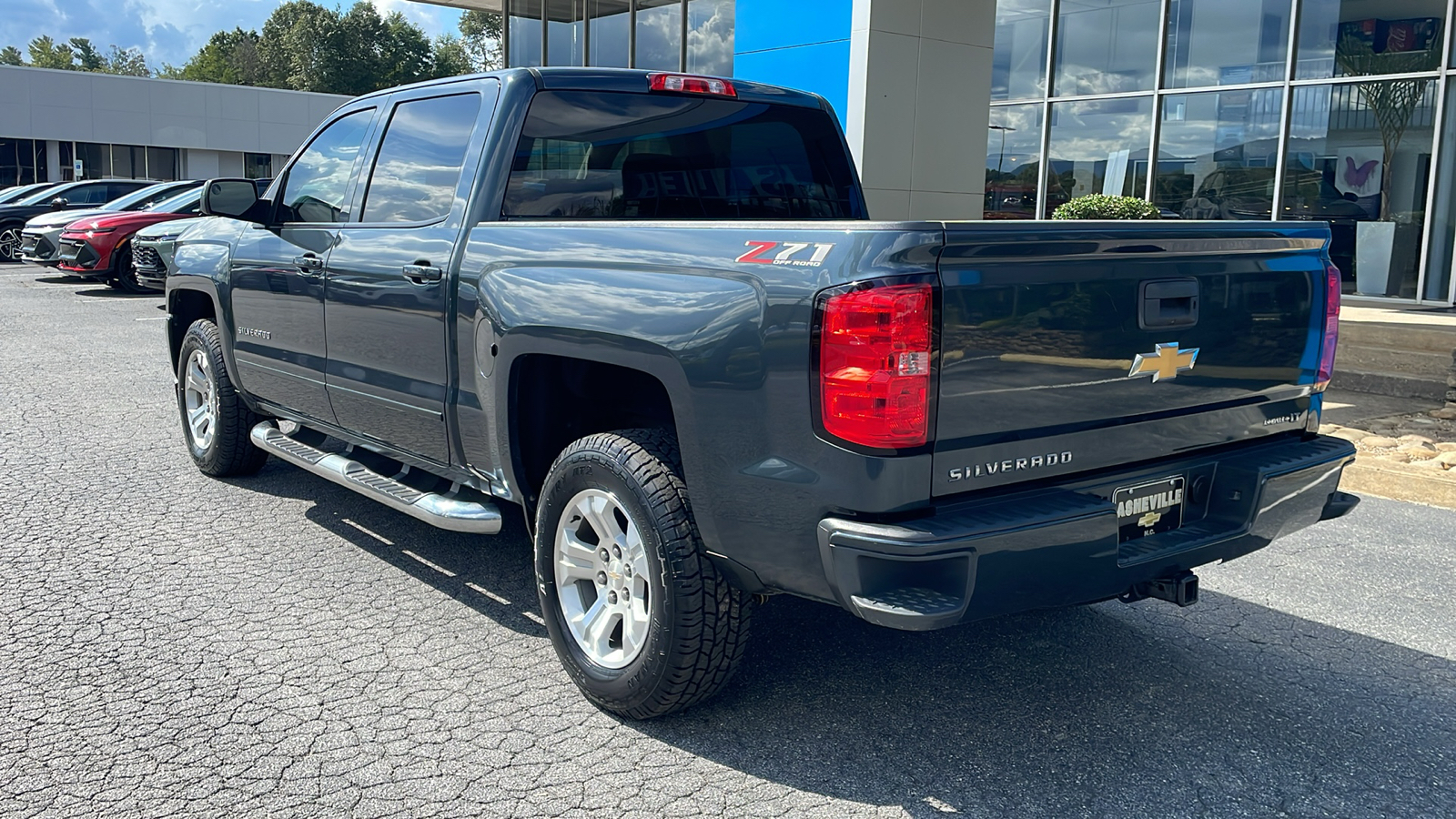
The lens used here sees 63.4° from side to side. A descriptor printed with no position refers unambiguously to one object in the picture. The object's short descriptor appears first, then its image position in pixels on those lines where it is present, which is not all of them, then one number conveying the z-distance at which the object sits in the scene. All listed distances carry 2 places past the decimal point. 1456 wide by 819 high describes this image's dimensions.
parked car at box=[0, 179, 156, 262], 23.12
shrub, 13.69
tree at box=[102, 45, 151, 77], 154.75
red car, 17.88
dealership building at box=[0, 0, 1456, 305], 12.58
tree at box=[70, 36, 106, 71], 147.38
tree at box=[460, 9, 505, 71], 95.00
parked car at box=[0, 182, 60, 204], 25.15
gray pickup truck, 2.96
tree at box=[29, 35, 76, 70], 134.05
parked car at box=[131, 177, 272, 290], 15.16
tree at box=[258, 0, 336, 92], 94.44
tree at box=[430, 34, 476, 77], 106.28
